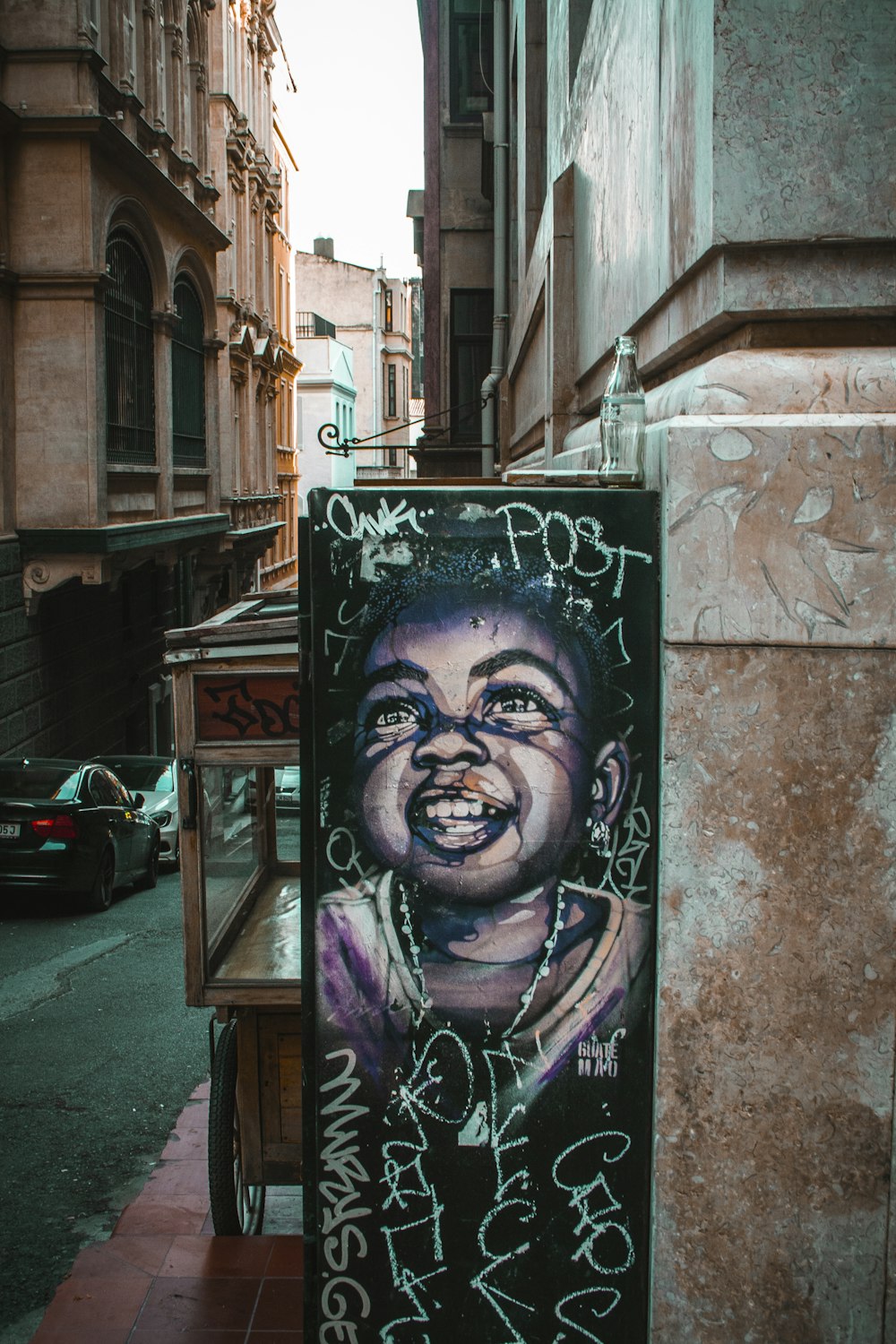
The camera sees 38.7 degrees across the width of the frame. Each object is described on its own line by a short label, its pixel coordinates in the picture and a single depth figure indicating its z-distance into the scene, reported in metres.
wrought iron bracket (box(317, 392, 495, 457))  12.46
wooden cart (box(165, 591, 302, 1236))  5.00
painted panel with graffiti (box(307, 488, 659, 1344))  3.43
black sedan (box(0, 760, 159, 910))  13.50
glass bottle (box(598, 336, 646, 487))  3.57
